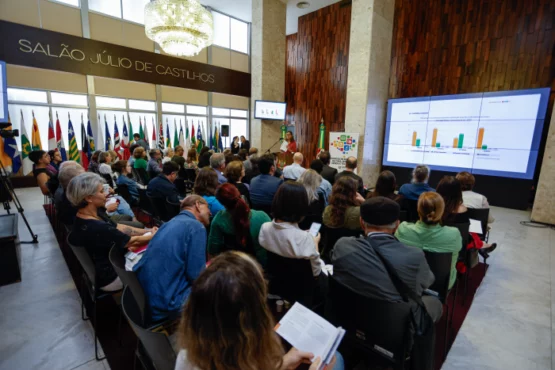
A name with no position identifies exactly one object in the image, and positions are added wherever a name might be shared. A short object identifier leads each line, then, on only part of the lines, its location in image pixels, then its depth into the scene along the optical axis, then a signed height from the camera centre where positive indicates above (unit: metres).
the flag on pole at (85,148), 7.38 -0.45
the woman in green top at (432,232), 1.80 -0.61
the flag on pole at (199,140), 9.51 -0.17
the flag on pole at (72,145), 7.07 -0.36
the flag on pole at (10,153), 4.84 -0.42
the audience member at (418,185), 3.21 -0.52
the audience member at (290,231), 1.62 -0.58
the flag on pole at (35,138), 6.72 -0.19
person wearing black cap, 1.27 -0.62
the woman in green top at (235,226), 1.91 -0.67
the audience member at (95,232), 1.75 -0.66
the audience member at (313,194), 2.91 -0.61
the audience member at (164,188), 3.29 -0.66
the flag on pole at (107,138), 7.84 -0.17
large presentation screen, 5.39 +0.25
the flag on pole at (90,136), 7.44 -0.11
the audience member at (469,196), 2.96 -0.59
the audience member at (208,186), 2.59 -0.49
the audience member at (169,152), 6.35 -0.43
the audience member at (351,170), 3.73 -0.46
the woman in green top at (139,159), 5.16 -0.49
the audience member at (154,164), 5.03 -0.57
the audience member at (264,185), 3.13 -0.56
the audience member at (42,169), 4.06 -0.59
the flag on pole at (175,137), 9.12 -0.08
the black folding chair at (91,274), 1.67 -0.93
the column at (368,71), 6.18 +1.66
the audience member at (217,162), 3.97 -0.39
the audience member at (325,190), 3.21 -0.62
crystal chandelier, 4.99 +2.13
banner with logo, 6.61 -0.20
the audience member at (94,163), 5.27 -0.62
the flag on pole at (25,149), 6.41 -0.46
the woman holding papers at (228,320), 0.65 -0.46
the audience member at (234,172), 3.07 -0.41
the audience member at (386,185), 2.79 -0.46
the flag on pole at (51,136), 6.88 -0.14
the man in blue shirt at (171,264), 1.37 -0.68
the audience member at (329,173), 4.34 -0.55
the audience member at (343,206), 2.27 -0.58
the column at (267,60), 7.68 +2.29
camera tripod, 4.56 -1.24
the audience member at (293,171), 4.11 -0.52
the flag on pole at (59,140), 7.02 -0.23
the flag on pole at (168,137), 9.02 -0.11
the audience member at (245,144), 7.75 -0.22
